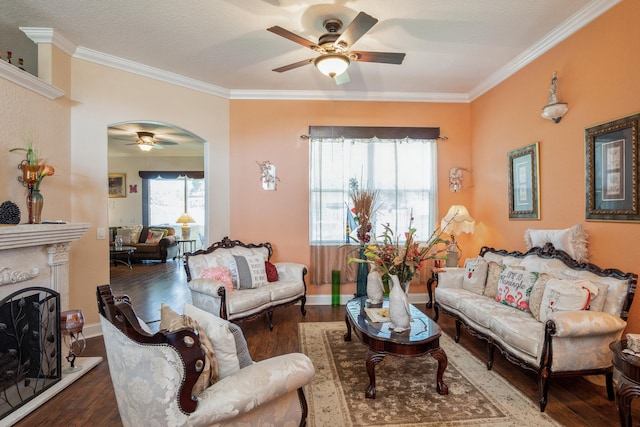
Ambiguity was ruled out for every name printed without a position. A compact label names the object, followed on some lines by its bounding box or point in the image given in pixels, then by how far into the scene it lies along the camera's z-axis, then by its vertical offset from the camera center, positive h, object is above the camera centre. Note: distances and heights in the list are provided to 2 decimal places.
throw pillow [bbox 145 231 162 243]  8.22 -0.49
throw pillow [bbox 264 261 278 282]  4.12 -0.71
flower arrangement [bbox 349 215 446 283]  2.52 -0.34
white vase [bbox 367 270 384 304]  3.12 -0.69
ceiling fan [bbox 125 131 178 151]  6.72 +1.60
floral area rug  2.10 -1.30
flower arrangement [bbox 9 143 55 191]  2.65 +0.39
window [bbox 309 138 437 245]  4.71 +0.51
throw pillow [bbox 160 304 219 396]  1.45 -0.62
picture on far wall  9.06 +0.88
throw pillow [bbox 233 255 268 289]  3.85 -0.67
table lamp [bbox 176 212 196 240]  8.81 -0.15
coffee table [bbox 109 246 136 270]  7.35 -0.87
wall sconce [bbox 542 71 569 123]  3.07 +1.02
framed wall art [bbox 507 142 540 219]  3.50 +0.36
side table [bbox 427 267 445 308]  4.03 -0.88
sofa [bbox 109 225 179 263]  8.03 -0.61
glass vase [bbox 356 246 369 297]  4.23 -0.83
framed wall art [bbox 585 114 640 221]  2.45 +0.35
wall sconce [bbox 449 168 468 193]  4.76 +0.52
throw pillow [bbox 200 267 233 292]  3.61 -0.66
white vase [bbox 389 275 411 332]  2.43 -0.69
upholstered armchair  1.32 -0.72
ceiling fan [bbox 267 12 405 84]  2.64 +1.37
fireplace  2.24 -0.73
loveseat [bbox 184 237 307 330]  3.33 -0.74
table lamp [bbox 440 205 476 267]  4.29 -0.12
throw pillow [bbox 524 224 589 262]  2.83 -0.23
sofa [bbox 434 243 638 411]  2.17 -0.76
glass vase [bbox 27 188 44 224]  2.66 +0.10
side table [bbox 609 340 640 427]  1.75 -0.93
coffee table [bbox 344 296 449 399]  2.28 -0.91
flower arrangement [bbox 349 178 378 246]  4.32 +0.08
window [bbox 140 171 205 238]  9.15 +0.56
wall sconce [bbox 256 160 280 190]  4.66 +0.59
